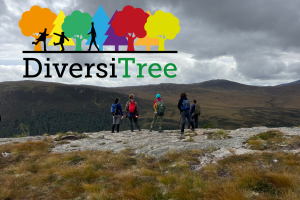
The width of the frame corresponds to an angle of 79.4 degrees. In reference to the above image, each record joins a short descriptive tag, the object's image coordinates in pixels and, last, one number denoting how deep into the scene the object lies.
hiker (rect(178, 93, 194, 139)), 15.04
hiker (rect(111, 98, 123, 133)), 18.12
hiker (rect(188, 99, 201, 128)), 19.55
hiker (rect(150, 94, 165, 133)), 16.69
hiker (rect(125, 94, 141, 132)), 17.47
